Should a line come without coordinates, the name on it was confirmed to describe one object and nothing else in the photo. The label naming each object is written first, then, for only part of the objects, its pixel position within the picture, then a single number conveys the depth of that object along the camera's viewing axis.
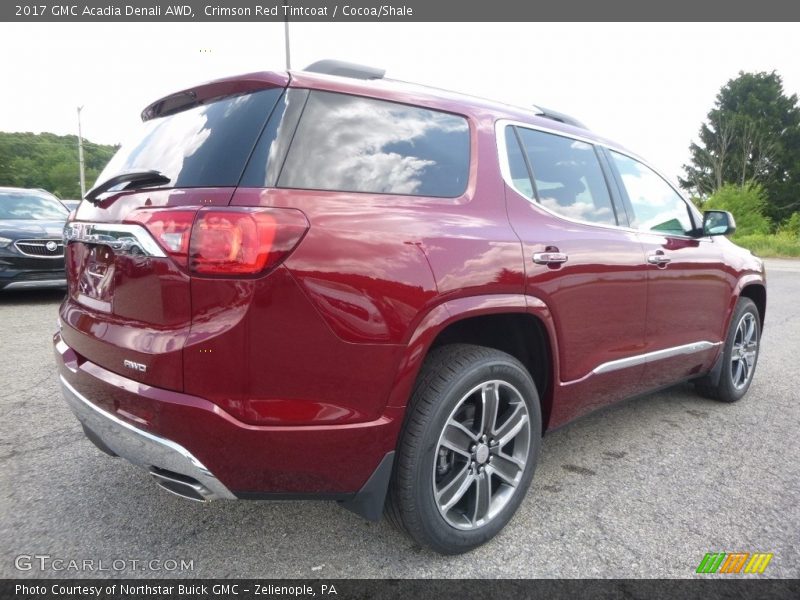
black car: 6.95
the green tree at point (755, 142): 47.47
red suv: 1.67
